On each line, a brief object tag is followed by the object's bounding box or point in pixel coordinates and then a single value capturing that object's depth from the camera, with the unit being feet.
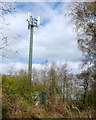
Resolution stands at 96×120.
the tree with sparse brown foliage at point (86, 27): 22.24
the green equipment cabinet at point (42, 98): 18.75
